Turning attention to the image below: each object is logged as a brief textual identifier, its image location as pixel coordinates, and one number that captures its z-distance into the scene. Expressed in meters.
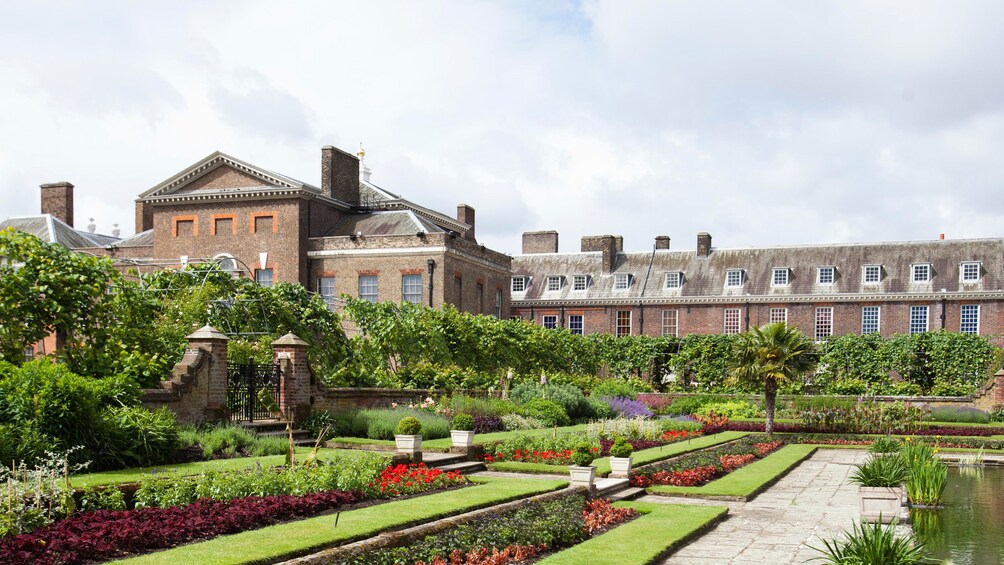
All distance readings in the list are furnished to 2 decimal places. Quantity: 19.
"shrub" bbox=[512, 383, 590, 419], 27.14
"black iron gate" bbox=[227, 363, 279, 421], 17.45
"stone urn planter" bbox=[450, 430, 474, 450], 16.73
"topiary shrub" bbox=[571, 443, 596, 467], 14.92
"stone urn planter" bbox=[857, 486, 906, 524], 11.55
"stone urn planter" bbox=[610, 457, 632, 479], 15.12
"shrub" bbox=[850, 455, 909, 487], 14.45
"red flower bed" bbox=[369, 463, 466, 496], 12.24
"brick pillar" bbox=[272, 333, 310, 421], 18.50
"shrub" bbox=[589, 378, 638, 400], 34.16
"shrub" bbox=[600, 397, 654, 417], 29.52
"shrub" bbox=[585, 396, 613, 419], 28.34
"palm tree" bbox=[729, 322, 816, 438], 23.33
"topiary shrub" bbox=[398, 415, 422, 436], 14.62
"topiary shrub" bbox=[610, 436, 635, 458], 15.21
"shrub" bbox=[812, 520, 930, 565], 8.45
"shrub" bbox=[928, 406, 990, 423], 29.64
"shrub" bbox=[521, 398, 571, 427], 24.56
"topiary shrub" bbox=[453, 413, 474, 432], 18.69
